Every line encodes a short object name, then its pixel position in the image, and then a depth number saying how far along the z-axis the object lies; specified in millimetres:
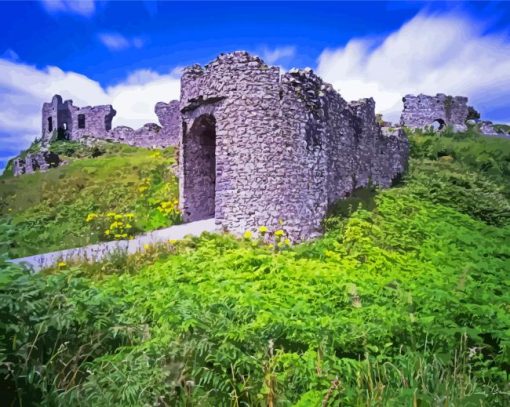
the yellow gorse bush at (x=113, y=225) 13773
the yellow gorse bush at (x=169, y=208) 15641
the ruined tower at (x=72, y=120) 46969
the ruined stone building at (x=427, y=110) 35250
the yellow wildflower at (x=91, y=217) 14949
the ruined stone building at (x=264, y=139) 12094
